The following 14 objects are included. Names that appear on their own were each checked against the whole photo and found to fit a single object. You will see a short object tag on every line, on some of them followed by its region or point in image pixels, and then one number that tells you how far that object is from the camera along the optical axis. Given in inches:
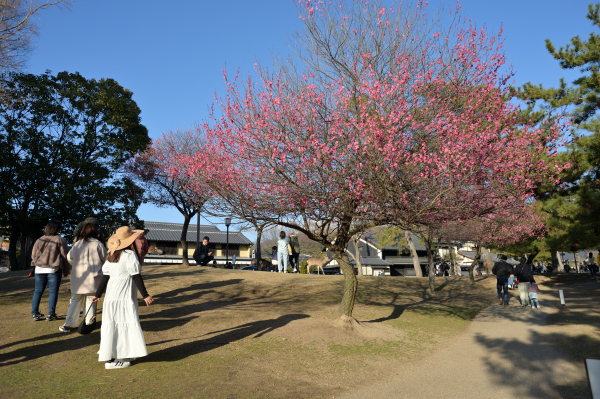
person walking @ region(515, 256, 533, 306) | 570.9
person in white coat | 267.4
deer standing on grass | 1023.1
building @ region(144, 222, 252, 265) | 1756.6
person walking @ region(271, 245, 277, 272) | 775.1
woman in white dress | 209.3
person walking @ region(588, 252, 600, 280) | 1101.9
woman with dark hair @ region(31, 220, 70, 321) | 291.6
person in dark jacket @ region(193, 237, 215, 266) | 659.9
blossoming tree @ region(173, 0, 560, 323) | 309.4
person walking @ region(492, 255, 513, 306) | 610.5
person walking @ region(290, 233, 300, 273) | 732.9
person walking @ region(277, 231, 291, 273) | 678.3
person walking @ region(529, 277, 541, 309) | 567.5
